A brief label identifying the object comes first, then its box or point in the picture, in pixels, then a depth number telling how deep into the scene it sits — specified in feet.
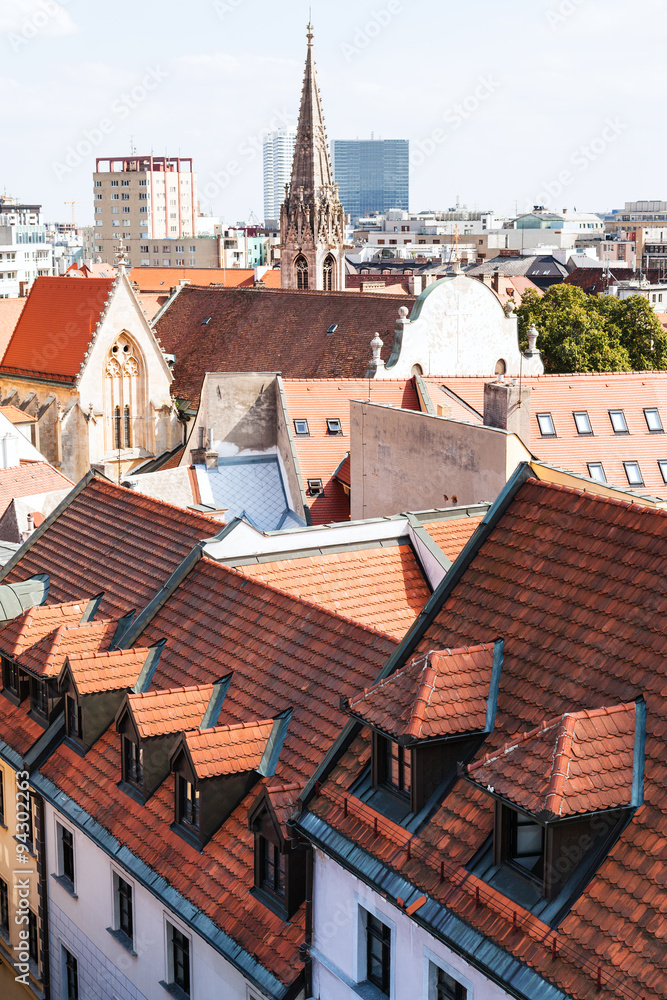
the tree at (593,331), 214.48
